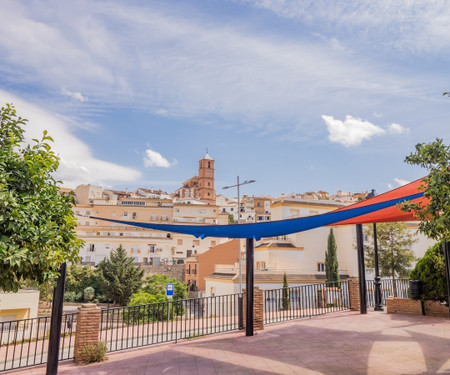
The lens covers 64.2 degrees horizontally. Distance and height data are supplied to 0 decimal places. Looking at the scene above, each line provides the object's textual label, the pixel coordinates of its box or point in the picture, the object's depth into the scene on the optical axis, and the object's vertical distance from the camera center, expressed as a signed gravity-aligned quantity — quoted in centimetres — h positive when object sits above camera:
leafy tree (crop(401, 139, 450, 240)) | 472 +104
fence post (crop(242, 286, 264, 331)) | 973 -113
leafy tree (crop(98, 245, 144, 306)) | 3209 -118
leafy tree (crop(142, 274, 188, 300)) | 3116 -184
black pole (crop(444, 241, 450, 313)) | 604 +18
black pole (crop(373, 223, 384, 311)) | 1224 -93
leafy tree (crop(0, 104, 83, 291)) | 398 +60
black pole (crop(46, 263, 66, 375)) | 692 -114
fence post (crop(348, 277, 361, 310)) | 1214 -85
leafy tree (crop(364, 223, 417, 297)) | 2489 +127
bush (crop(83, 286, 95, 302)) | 3389 -264
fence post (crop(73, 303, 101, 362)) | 773 -134
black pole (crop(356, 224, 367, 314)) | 1160 -27
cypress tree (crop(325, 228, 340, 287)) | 3059 +53
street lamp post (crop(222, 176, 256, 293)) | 2021 +477
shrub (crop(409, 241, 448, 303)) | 1034 -19
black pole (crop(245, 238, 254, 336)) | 927 -57
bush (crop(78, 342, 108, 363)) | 763 -184
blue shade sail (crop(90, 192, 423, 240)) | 709 +86
